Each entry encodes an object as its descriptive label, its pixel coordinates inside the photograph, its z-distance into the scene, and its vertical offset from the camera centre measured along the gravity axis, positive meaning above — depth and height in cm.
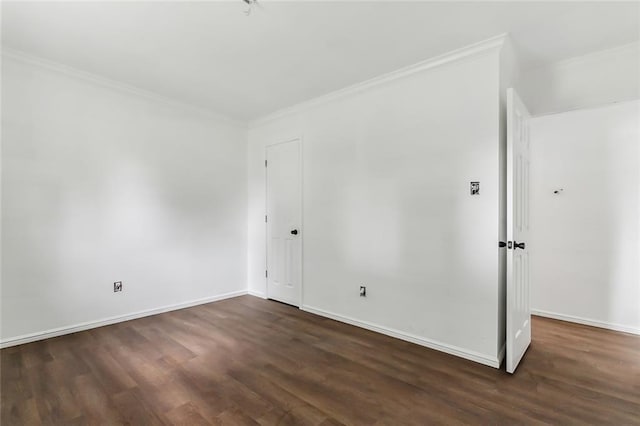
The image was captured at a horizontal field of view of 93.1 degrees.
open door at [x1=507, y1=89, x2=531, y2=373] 229 -16
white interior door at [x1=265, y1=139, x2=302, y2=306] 399 -13
